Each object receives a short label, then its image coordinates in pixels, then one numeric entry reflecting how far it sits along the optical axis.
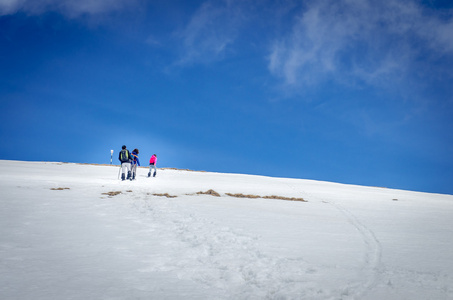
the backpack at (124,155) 22.22
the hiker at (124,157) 22.19
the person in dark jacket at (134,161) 23.36
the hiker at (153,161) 27.34
